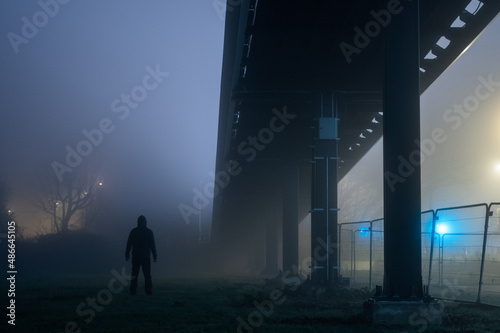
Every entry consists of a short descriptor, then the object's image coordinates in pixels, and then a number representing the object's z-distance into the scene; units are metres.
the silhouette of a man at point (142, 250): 17.05
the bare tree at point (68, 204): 73.00
